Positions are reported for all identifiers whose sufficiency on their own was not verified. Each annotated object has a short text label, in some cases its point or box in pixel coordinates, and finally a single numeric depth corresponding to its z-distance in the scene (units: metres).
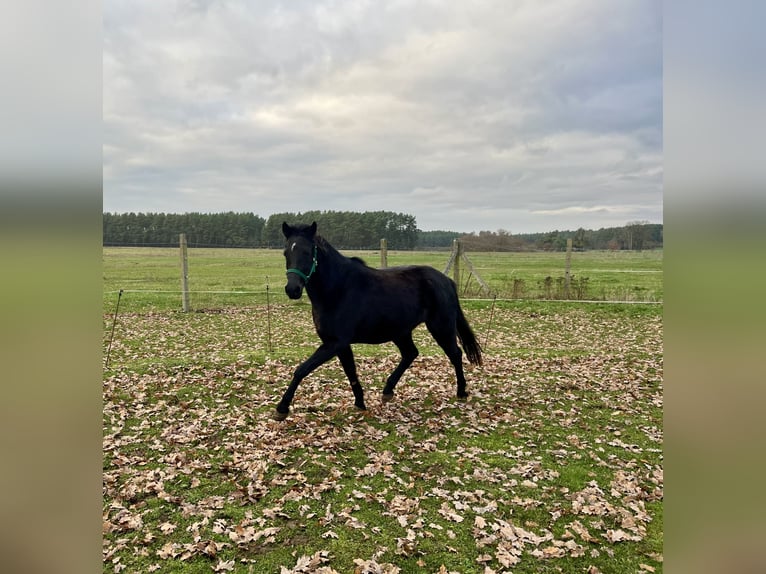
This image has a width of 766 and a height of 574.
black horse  4.70
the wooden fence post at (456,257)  14.17
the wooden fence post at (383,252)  13.56
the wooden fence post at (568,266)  14.29
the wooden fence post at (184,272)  12.81
